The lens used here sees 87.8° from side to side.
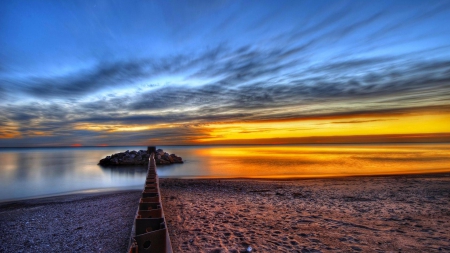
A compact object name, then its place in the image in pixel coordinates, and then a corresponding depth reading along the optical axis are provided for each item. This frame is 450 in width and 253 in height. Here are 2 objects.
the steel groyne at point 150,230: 3.22
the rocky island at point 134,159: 33.03
